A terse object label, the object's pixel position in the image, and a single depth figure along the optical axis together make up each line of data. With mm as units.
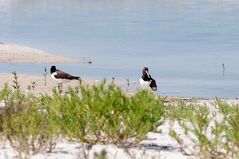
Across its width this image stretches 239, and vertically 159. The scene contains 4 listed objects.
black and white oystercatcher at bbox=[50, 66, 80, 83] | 42778
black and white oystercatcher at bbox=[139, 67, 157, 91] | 38375
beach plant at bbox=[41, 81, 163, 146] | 17203
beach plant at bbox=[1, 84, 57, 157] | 16406
